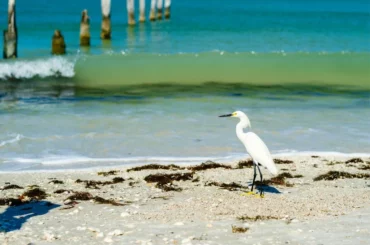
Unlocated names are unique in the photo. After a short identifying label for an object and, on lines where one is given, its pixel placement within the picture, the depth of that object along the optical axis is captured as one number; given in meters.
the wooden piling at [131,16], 42.94
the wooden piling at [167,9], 51.38
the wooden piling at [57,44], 28.45
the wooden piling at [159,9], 51.44
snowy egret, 8.88
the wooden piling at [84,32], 31.90
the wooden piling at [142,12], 45.97
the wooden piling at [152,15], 49.29
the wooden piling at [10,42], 25.34
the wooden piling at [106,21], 34.19
